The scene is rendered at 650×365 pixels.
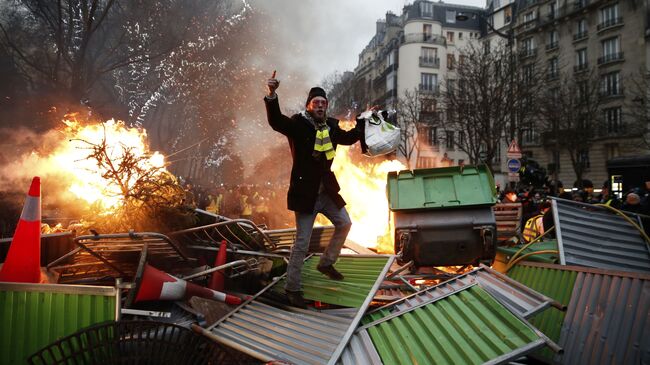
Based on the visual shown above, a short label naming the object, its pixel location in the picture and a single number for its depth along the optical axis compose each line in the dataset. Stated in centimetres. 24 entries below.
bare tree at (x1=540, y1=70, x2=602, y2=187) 2447
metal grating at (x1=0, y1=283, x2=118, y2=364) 277
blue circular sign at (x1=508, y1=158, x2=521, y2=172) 1216
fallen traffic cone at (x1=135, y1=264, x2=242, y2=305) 321
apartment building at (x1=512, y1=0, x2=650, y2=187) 2927
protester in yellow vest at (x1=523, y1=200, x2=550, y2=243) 764
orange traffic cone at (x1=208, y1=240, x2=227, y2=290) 401
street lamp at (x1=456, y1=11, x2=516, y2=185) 1919
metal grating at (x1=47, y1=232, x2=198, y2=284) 341
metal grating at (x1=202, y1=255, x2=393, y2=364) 283
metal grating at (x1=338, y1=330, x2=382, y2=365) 275
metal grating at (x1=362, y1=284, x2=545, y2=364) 259
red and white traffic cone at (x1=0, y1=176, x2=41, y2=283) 327
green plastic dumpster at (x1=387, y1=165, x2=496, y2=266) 464
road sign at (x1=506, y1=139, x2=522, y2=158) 1220
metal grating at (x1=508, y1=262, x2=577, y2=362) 362
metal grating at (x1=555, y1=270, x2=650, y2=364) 319
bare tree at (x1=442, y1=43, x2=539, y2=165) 1975
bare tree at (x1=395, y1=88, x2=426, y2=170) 2998
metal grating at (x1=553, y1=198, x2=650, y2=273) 432
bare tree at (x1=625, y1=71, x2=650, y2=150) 1909
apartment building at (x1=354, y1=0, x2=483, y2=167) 4425
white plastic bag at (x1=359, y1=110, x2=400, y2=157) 386
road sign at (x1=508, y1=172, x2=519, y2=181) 1245
